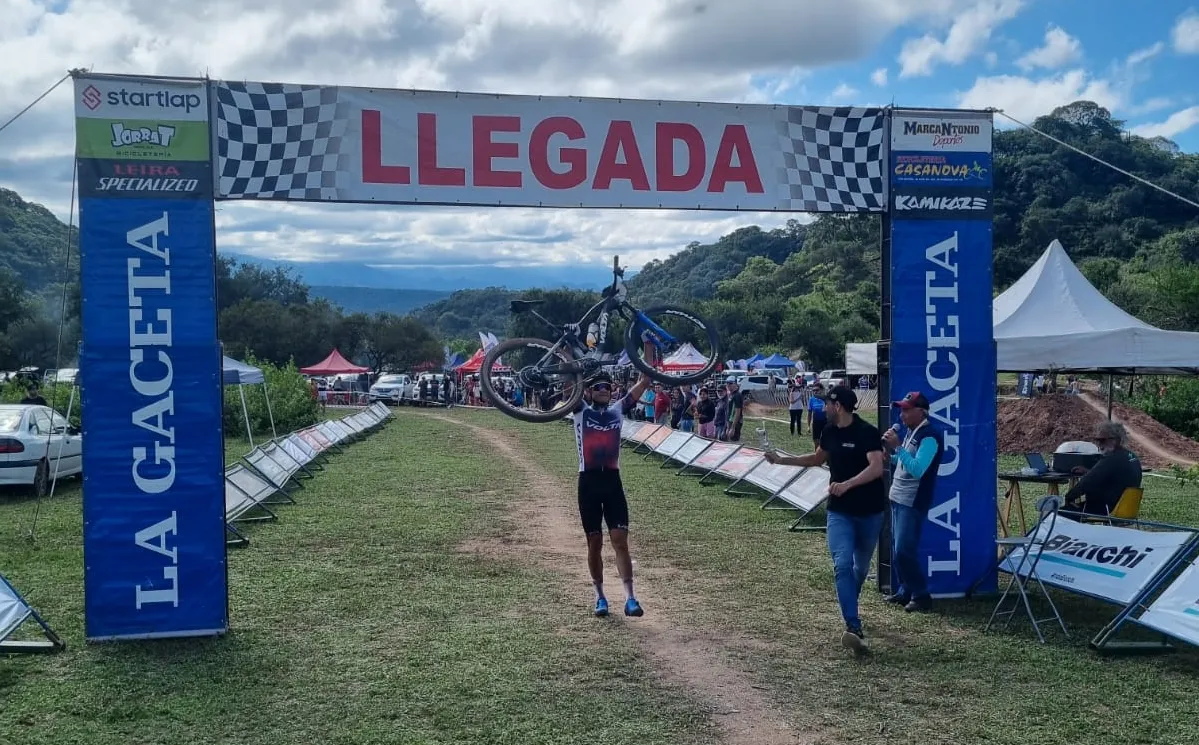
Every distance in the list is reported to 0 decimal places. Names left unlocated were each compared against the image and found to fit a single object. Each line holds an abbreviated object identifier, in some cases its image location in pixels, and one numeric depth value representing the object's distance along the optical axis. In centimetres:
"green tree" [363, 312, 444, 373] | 6850
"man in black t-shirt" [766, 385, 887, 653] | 661
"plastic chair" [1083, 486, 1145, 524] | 847
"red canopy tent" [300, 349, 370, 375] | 4744
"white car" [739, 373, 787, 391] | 4363
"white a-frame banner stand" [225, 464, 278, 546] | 1058
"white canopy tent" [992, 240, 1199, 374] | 1205
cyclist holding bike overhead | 724
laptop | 992
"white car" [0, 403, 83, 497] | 1359
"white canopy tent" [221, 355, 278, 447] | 1930
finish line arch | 683
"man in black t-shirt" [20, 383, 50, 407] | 1919
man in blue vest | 747
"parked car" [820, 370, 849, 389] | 3978
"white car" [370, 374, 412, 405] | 4732
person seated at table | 845
